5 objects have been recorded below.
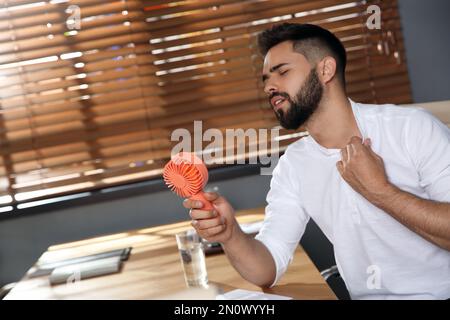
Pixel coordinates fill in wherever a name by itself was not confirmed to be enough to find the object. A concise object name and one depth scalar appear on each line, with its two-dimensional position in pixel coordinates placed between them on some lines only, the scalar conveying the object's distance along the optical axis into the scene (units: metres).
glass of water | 1.49
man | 1.24
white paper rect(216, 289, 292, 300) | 1.27
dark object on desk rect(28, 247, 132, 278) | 1.88
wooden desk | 1.38
